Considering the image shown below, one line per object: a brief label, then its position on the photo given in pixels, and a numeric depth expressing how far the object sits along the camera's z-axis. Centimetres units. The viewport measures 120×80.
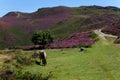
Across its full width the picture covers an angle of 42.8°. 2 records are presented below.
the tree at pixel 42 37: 2870
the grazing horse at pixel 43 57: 1597
